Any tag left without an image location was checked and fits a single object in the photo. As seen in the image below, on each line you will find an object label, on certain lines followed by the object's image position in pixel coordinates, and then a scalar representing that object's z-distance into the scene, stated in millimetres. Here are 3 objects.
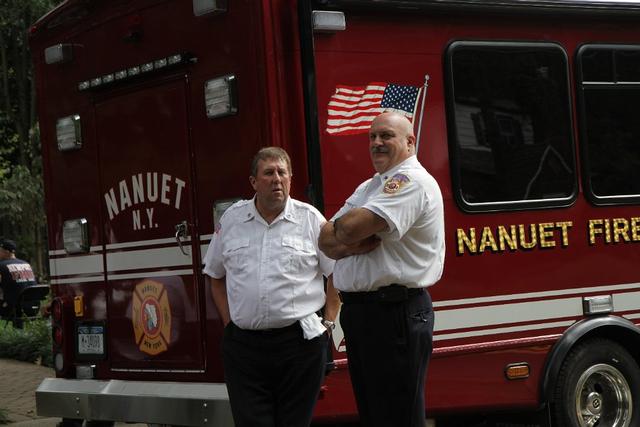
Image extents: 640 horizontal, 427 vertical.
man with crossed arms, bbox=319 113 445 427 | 4984
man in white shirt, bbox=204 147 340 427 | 5449
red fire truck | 6426
